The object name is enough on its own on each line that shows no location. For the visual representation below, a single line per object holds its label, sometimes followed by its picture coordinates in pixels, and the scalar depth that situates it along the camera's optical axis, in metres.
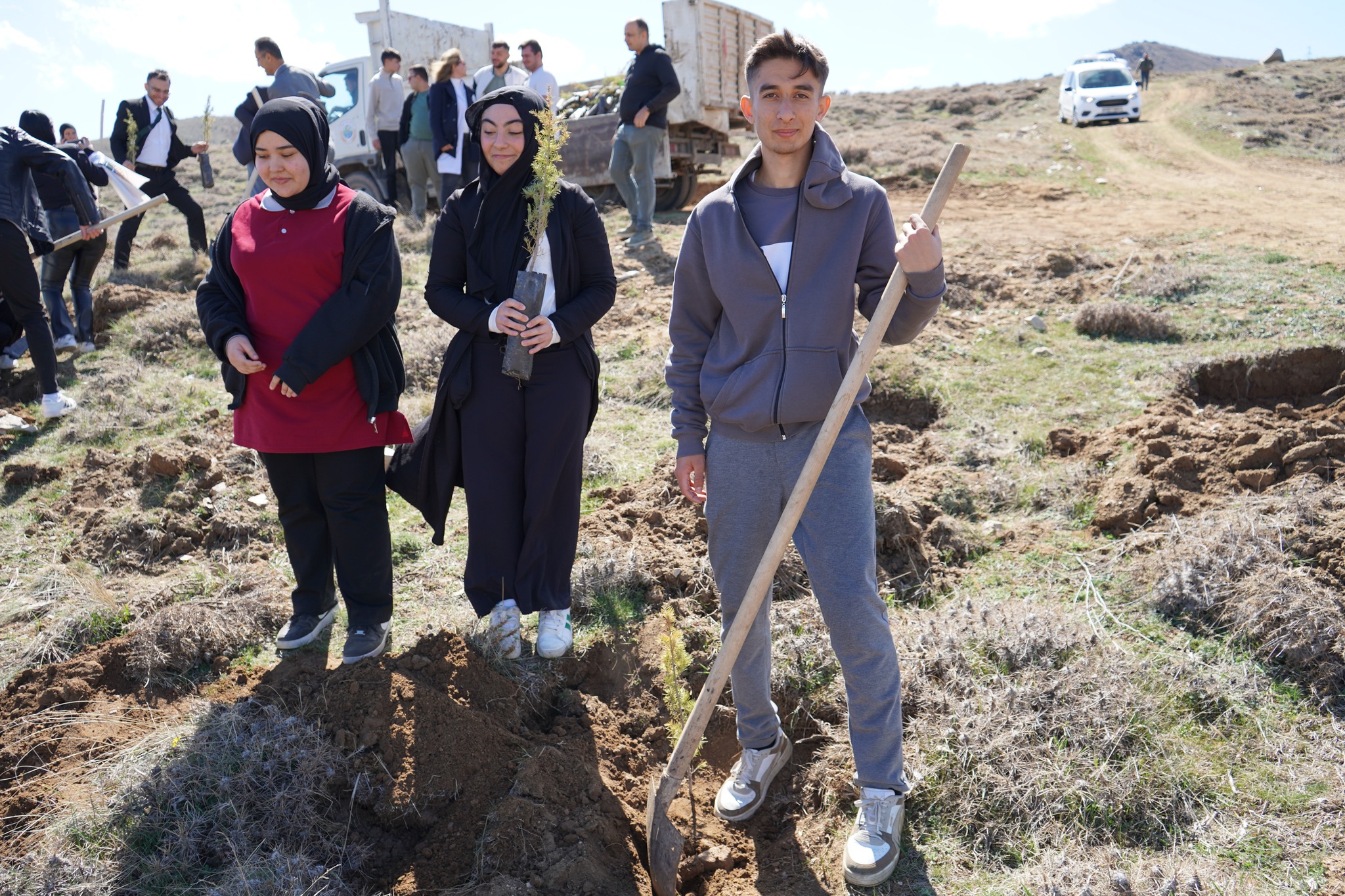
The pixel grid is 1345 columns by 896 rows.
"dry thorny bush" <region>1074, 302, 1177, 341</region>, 5.95
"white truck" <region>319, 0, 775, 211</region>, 11.40
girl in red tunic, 3.00
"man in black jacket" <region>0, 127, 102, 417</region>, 5.68
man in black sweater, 8.38
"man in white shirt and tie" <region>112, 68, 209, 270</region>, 8.80
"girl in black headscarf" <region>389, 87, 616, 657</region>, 3.12
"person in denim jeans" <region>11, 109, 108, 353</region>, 7.07
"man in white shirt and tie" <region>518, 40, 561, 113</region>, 8.78
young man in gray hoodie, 2.22
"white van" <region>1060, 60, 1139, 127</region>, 20.88
